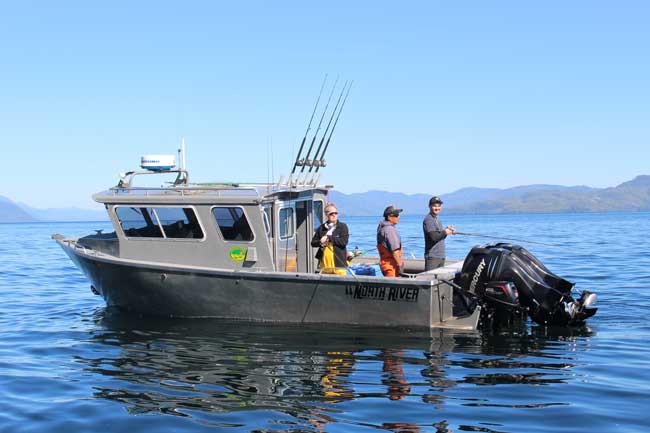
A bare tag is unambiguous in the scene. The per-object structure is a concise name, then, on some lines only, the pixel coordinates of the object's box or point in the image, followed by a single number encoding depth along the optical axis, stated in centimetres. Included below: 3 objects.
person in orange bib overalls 1089
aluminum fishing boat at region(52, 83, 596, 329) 1052
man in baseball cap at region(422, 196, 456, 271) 1124
